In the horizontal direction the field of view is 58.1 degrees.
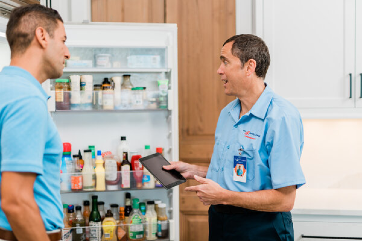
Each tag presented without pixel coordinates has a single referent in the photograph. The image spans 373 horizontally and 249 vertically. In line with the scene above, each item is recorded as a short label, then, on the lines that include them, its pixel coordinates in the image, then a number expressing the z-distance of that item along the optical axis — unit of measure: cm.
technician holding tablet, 132
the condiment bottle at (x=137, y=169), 212
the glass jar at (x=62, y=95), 205
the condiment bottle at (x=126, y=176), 208
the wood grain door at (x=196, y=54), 246
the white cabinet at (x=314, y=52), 215
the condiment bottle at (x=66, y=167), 204
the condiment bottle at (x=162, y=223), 211
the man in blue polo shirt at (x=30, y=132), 78
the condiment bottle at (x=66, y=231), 201
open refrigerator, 209
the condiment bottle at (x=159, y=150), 209
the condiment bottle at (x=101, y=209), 211
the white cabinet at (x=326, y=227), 211
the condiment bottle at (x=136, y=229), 204
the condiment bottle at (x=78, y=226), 204
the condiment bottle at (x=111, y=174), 209
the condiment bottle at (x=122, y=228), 205
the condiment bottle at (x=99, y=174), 207
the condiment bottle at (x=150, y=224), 210
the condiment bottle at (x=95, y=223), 202
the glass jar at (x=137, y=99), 213
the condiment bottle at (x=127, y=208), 212
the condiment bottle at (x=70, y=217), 208
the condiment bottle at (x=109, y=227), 203
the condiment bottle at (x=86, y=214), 211
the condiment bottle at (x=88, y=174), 207
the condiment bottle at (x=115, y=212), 212
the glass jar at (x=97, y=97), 212
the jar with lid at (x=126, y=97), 213
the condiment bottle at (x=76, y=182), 204
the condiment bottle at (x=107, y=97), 209
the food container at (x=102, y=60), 212
